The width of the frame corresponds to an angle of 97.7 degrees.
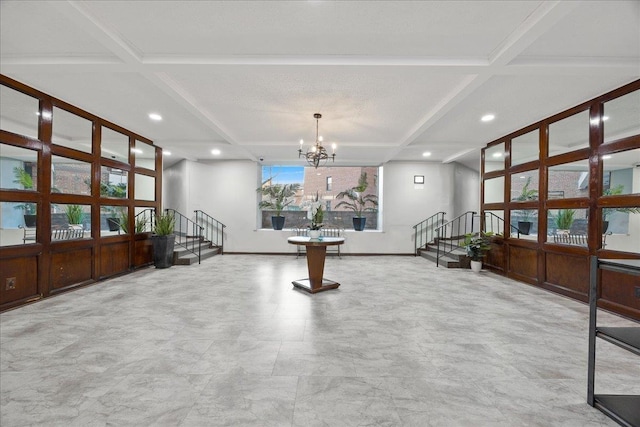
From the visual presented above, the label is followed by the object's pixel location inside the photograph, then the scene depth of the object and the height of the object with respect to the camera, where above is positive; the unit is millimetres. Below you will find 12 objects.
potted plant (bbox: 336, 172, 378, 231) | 8713 +350
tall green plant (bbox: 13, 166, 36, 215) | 3875 +360
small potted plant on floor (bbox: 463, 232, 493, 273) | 6441 -736
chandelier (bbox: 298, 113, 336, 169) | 5113 +1105
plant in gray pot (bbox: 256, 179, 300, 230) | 8953 +411
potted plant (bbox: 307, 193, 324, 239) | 4785 -113
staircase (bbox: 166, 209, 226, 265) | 8508 -727
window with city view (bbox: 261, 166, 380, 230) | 9375 +589
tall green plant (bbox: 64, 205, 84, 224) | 4688 -122
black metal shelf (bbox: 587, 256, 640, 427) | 1670 -765
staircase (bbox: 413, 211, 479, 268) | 8453 -582
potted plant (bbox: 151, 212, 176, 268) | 6484 -764
